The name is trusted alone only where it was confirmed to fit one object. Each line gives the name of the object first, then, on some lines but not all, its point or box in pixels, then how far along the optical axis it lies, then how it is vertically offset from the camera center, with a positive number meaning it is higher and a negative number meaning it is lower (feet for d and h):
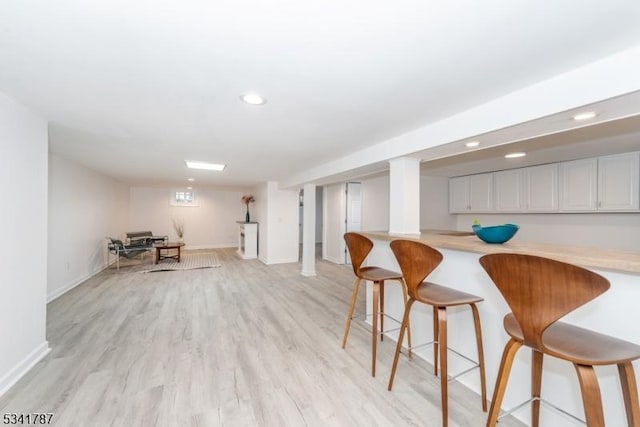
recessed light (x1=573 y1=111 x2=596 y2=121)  5.11 +1.97
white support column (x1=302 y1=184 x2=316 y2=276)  18.25 -1.27
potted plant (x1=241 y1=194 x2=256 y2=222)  25.93 +1.39
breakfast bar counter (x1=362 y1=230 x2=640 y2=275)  3.87 -0.70
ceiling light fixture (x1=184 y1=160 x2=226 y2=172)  14.28 +2.68
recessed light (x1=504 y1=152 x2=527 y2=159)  11.87 +2.71
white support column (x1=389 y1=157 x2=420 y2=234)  9.10 +0.63
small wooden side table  20.83 -2.73
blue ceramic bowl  6.06 -0.43
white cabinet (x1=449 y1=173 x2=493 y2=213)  16.81 +1.39
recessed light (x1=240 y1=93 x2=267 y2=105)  5.99 +2.67
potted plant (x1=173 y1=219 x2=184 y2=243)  28.17 -1.46
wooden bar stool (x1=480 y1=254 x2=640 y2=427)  3.21 -1.53
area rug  19.49 -4.08
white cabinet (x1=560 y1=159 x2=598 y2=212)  12.37 +1.44
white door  22.27 -0.81
